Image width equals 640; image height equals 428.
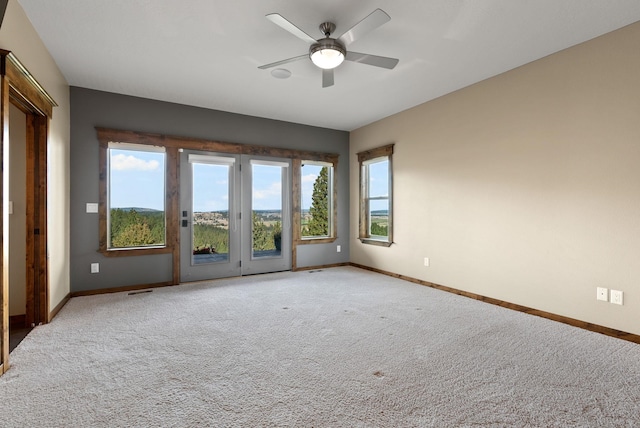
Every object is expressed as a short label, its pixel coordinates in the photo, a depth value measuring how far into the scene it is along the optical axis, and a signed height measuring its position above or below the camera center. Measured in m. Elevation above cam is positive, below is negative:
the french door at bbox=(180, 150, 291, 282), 4.79 +0.00
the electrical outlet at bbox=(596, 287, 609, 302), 2.86 -0.76
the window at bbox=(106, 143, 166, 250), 4.34 +0.28
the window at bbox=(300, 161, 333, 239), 5.87 +0.28
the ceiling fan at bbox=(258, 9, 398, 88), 2.31 +1.42
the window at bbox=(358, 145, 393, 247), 5.38 +0.32
